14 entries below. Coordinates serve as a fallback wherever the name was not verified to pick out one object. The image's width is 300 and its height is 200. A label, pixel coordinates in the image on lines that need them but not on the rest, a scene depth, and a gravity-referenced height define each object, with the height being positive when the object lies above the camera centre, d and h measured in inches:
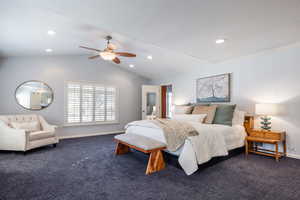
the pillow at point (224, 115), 151.0 -12.8
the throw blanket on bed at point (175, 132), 112.7 -22.4
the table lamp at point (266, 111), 135.1 -8.2
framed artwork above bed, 181.8 +15.3
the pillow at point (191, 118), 163.9 -17.7
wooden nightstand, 130.3 -31.6
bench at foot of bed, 108.3 -33.0
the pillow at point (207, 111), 159.8 -10.6
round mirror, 195.9 +5.9
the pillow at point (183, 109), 188.5 -10.2
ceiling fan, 144.9 +43.0
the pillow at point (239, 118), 155.4 -16.0
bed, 106.2 -29.9
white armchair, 148.6 -32.6
